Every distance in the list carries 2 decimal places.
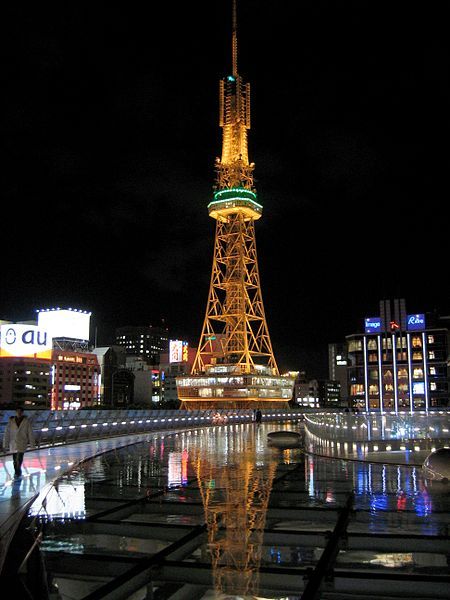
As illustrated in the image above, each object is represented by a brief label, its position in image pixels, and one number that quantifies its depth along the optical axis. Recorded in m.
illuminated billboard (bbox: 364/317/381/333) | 130.50
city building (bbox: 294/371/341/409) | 180.48
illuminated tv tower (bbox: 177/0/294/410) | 104.00
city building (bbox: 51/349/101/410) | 155.88
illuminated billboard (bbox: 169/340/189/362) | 158.50
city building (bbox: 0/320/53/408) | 146.38
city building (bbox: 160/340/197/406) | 159.35
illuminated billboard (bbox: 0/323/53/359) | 127.31
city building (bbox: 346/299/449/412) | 123.00
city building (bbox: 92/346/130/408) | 176.88
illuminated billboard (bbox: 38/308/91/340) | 135.88
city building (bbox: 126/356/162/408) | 158.20
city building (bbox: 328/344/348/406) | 171.93
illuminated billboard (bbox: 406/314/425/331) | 126.88
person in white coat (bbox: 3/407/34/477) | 14.55
